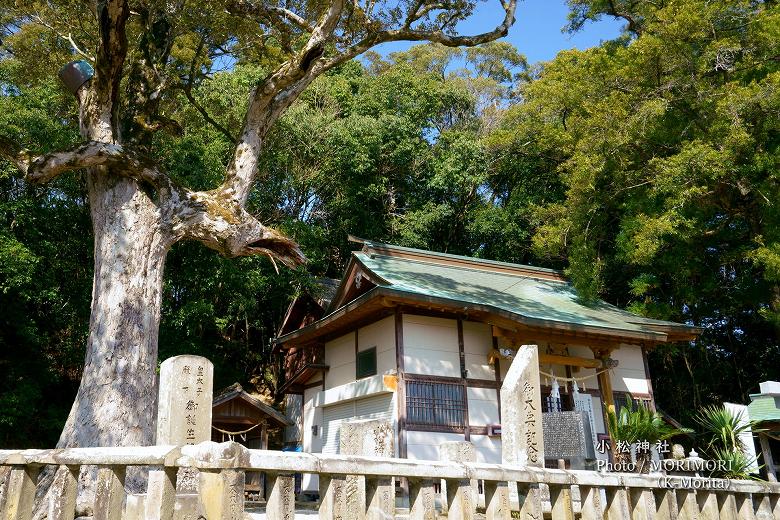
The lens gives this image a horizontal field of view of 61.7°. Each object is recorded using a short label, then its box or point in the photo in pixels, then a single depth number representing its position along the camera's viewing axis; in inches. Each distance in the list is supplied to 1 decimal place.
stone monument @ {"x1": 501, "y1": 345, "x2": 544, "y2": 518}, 280.8
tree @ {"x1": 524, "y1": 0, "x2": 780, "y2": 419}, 597.9
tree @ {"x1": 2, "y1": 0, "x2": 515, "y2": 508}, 332.8
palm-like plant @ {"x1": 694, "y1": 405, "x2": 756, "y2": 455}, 371.2
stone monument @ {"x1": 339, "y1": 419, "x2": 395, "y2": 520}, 183.8
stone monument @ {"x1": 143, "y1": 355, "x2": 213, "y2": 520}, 260.4
